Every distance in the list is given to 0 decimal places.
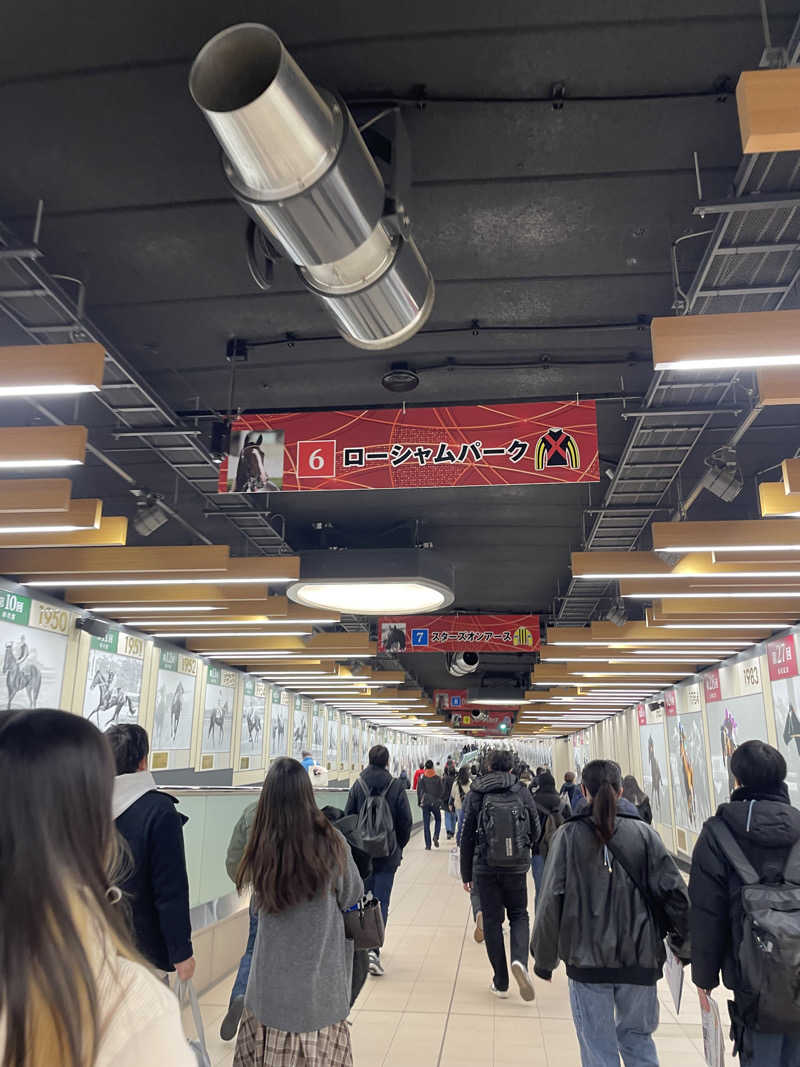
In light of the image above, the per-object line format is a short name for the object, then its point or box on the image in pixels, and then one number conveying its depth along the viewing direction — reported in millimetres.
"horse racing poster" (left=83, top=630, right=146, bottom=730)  11102
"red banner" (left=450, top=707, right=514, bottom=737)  31439
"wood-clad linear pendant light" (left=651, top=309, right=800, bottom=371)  3762
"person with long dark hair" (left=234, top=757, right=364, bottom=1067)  2670
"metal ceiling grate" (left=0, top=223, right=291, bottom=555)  4348
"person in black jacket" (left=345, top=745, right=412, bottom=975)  5742
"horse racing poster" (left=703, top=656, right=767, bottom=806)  11586
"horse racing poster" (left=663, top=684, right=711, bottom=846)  14289
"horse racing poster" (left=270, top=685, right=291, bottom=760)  20528
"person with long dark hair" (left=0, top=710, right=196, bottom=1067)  837
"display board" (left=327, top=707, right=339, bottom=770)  27453
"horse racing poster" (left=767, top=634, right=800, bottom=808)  9875
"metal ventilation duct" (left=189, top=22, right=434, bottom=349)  2232
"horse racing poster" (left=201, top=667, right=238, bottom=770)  15484
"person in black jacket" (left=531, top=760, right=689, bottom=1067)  3109
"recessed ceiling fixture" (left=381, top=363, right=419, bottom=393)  6148
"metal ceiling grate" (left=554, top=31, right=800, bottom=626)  3582
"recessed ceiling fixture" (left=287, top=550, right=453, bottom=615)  7840
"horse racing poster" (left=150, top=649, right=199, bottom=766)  13273
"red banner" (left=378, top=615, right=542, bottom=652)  12289
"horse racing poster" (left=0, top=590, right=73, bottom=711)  9180
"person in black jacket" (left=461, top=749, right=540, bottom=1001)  5387
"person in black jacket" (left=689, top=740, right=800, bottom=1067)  2609
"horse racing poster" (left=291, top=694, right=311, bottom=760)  22645
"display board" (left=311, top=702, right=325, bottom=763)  25156
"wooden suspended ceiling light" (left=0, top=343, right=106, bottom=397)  4156
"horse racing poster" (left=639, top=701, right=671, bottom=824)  17438
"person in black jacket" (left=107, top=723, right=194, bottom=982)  2836
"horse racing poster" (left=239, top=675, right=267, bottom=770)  17922
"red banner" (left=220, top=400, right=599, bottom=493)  5207
